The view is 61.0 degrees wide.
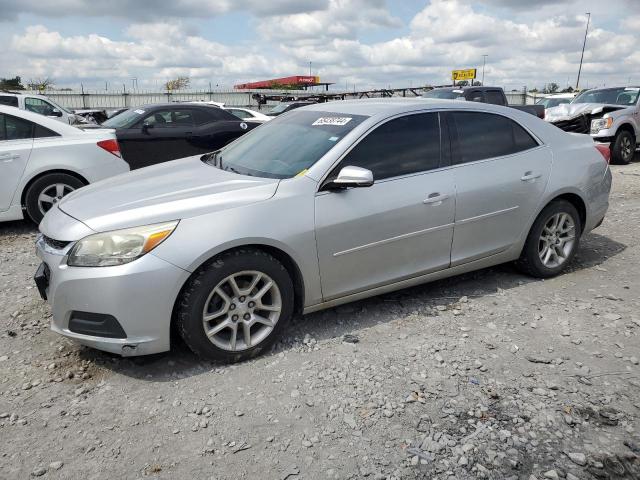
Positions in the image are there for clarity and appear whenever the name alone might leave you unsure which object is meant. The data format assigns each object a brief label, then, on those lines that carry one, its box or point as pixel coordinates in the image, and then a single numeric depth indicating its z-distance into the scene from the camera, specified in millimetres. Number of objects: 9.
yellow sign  42156
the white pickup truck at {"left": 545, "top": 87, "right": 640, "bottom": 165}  11930
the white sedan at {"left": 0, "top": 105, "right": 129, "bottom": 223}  6211
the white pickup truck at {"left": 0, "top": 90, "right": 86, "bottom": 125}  14539
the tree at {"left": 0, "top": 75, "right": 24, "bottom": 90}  48778
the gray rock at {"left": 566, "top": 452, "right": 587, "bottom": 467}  2510
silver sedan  3092
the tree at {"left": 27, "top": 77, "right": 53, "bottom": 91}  37812
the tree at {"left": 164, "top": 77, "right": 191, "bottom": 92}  54244
